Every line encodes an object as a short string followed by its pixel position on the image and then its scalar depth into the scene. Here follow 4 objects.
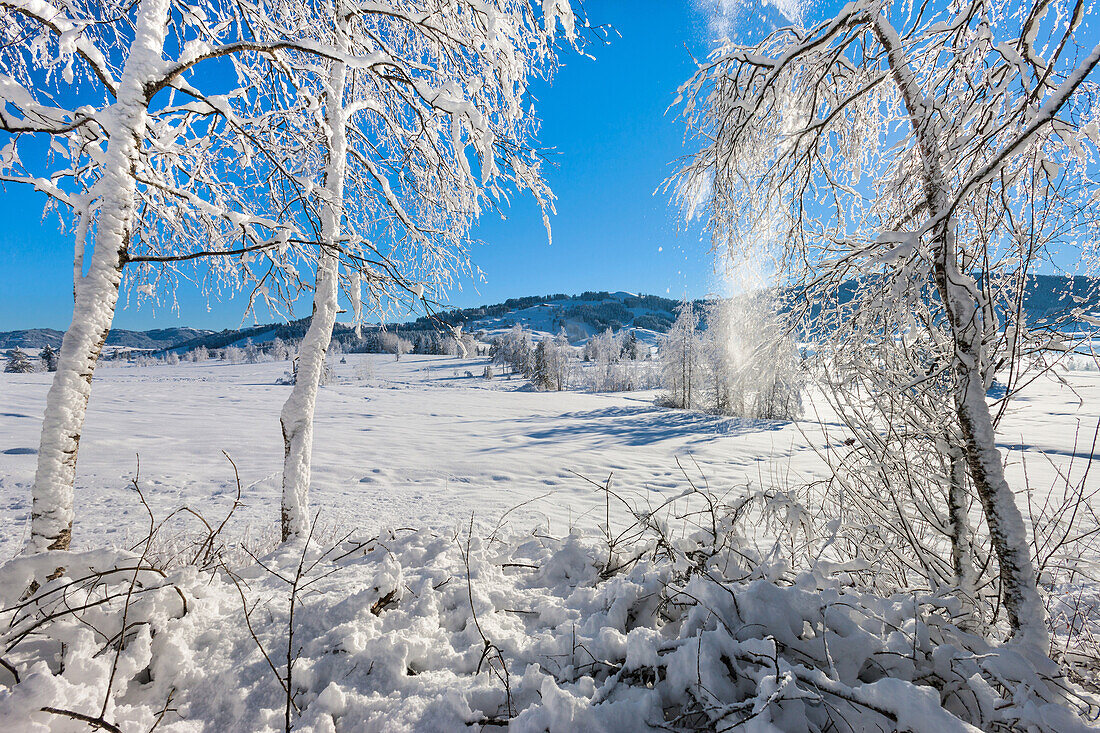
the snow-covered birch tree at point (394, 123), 2.07
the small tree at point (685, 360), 26.66
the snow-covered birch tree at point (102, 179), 2.07
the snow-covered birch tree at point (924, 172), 1.56
